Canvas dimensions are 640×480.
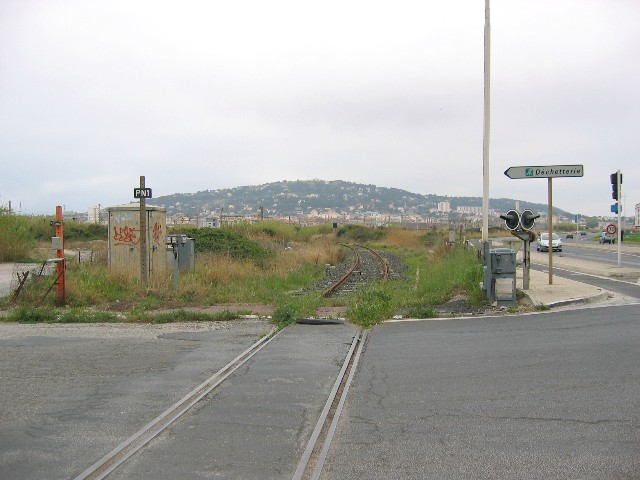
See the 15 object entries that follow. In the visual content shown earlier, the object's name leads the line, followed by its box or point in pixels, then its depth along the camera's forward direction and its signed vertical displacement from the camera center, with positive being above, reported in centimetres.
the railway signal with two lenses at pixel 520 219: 1551 +16
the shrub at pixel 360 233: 7869 -95
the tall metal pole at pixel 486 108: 1661 +297
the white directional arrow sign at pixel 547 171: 1638 +135
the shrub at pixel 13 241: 3319 -81
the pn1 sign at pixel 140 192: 1641 +82
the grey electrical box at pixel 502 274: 1402 -102
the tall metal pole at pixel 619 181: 2219 +149
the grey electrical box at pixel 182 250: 1739 -69
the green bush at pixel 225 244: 2989 -87
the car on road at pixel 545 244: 5234 -148
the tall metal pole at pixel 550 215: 1675 +28
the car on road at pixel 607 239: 6796 -138
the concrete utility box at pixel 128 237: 2042 -37
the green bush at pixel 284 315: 1281 -178
